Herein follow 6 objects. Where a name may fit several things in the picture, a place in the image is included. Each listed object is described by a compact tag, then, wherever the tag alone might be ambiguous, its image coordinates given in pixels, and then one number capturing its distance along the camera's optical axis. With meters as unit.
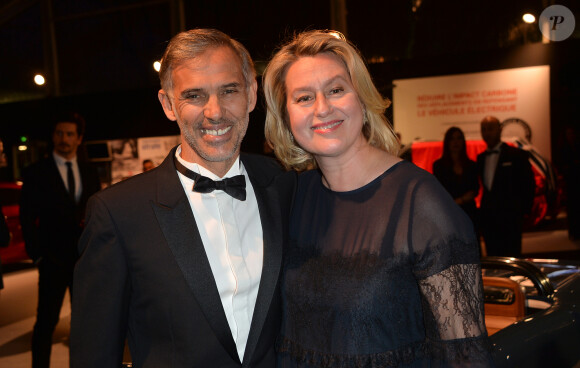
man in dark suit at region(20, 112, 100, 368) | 3.43
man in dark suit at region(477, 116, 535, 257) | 5.19
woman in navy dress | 1.47
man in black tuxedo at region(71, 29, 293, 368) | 1.43
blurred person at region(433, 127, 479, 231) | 5.23
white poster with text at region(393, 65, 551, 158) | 7.05
